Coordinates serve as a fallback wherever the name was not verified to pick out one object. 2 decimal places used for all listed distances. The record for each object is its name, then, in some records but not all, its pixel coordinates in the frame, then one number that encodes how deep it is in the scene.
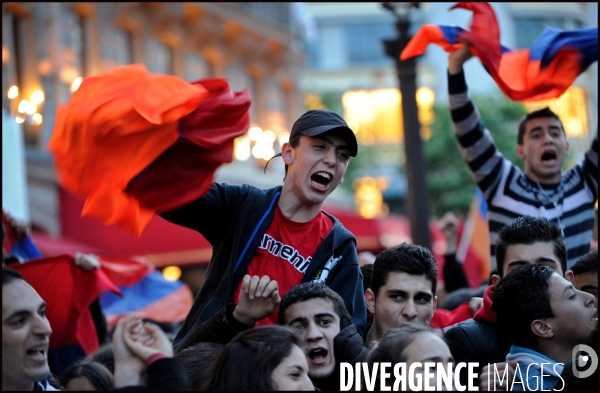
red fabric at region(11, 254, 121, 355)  7.07
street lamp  10.65
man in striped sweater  6.58
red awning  19.88
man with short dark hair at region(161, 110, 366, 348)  4.94
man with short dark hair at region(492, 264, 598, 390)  4.46
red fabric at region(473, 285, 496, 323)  4.86
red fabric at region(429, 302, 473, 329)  5.91
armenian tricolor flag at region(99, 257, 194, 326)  9.55
